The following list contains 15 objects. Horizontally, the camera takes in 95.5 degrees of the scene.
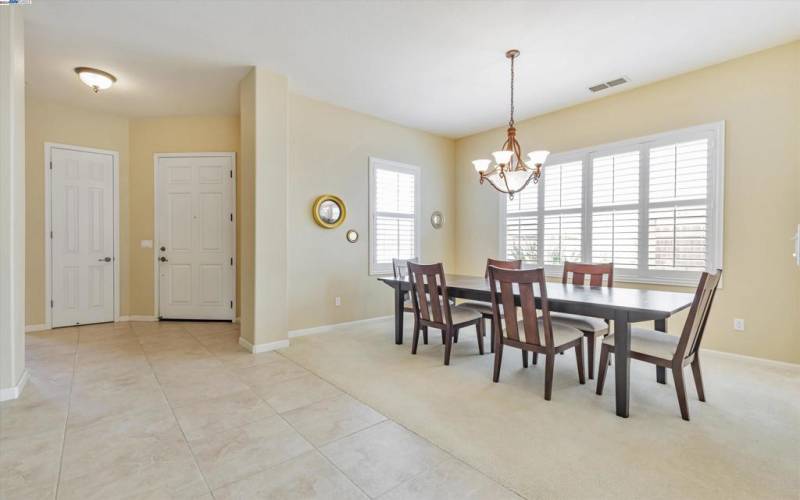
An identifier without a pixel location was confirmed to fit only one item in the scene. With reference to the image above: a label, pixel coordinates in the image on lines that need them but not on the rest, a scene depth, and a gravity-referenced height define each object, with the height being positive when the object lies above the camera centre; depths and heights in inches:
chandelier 121.2 +26.5
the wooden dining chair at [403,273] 153.7 -14.5
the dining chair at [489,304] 145.3 -26.5
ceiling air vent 150.4 +67.8
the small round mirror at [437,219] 227.6 +14.5
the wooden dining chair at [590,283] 114.0 -15.3
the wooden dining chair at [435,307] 128.3 -24.2
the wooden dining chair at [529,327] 100.3 -25.1
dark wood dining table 89.4 -16.1
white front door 198.4 +3.6
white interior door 179.5 +1.8
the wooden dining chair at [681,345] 86.4 -26.5
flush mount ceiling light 141.0 +64.0
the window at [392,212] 199.3 +16.9
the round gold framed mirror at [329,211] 176.1 +15.1
